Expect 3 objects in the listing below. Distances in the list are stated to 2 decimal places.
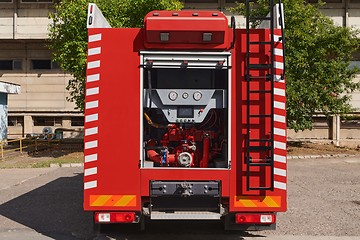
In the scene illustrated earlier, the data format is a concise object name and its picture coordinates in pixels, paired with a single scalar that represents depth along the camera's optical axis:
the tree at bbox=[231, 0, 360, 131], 18.81
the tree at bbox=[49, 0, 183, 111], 18.20
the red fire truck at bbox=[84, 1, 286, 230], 5.39
